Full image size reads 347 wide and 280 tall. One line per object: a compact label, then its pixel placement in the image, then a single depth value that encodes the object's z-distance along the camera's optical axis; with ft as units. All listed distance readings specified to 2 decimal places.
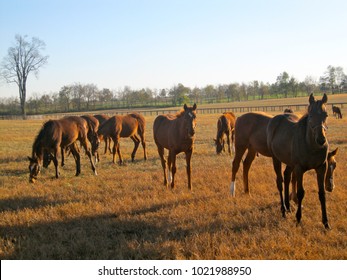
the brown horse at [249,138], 23.62
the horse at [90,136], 36.32
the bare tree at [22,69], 209.45
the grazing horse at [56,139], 32.95
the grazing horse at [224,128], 48.49
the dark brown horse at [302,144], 16.29
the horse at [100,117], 60.23
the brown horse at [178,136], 26.20
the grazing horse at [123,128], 47.34
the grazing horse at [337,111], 112.74
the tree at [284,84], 339.57
